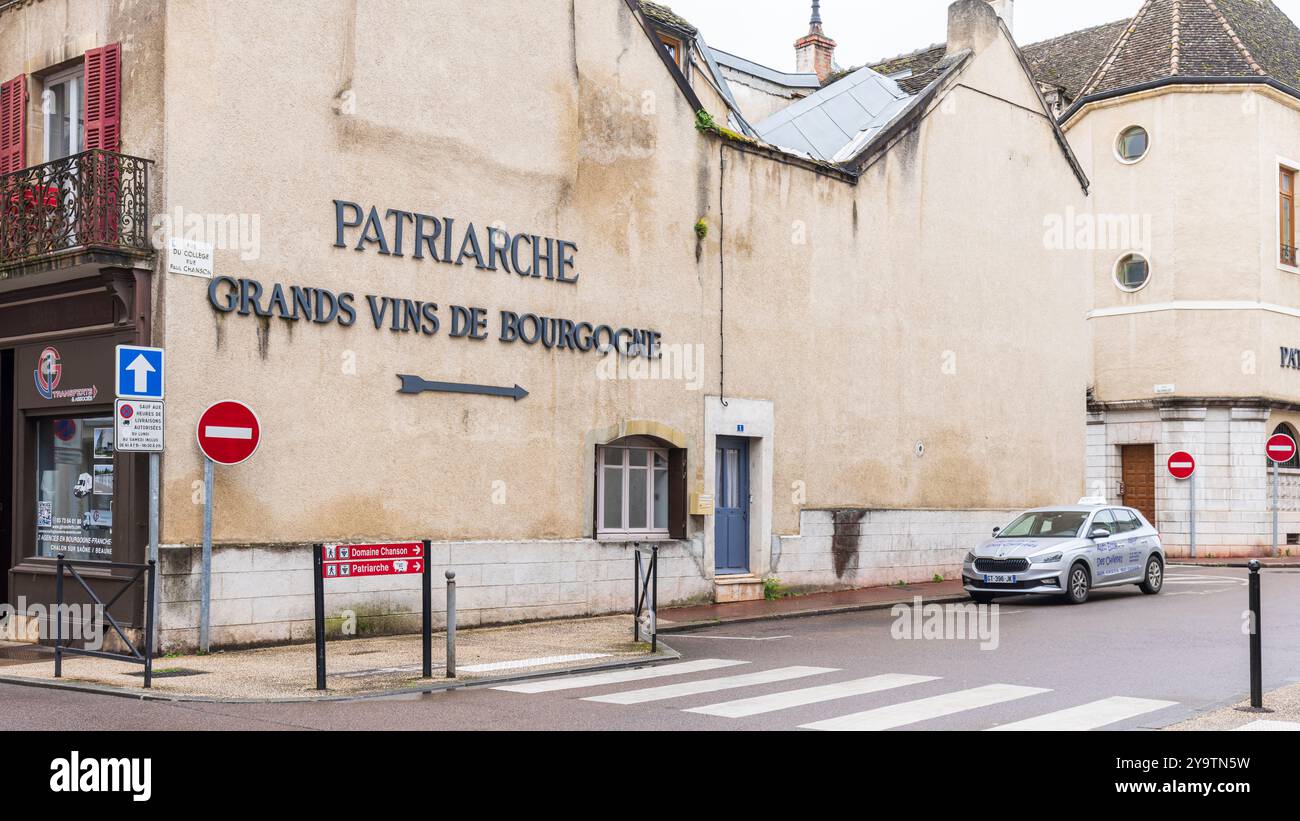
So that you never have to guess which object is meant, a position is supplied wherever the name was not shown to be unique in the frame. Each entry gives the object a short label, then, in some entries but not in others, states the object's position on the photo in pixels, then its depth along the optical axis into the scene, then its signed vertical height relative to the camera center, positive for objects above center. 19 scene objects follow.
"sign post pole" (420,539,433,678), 11.73 -1.39
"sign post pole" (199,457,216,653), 13.45 -1.18
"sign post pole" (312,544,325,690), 10.93 -1.07
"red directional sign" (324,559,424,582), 11.41 -0.91
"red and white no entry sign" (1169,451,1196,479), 31.72 -0.05
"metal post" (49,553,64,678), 11.87 -1.50
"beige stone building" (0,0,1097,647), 13.97 +2.02
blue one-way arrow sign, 12.54 +0.88
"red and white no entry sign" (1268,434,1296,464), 32.16 +0.31
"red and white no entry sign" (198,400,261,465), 13.16 +0.31
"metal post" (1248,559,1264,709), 9.81 -1.45
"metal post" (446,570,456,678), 11.75 -1.44
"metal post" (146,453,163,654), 13.16 -0.60
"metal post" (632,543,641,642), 14.41 -1.62
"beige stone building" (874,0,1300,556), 33.00 +4.76
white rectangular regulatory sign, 12.53 +0.36
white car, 19.19 -1.38
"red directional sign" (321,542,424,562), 11.43 -0.77
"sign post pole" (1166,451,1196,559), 31.72 -0.05
